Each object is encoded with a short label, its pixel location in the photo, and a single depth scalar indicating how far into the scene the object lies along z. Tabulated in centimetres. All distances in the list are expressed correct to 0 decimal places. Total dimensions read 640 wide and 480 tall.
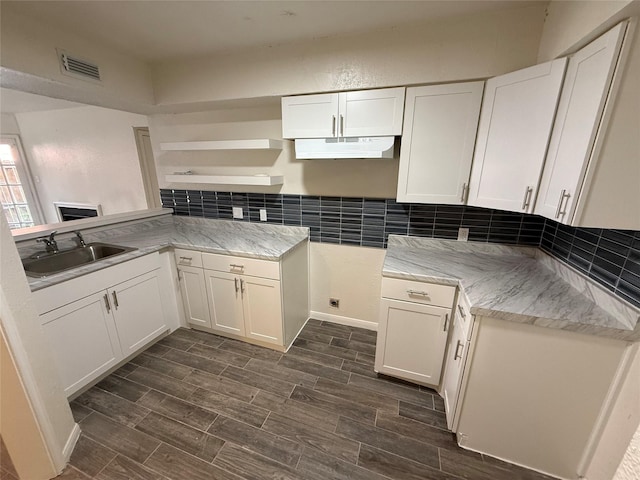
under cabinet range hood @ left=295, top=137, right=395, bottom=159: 176
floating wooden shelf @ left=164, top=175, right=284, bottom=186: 224
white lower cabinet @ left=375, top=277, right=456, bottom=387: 165
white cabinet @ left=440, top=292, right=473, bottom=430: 140
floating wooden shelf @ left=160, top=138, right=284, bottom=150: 219
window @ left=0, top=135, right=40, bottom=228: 429
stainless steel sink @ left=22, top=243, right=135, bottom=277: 188
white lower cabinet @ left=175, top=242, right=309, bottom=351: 209
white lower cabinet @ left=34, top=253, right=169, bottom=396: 158
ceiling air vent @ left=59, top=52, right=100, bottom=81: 171
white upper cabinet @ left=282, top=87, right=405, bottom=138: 174
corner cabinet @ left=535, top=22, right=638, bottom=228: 101
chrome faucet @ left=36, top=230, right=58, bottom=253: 192
